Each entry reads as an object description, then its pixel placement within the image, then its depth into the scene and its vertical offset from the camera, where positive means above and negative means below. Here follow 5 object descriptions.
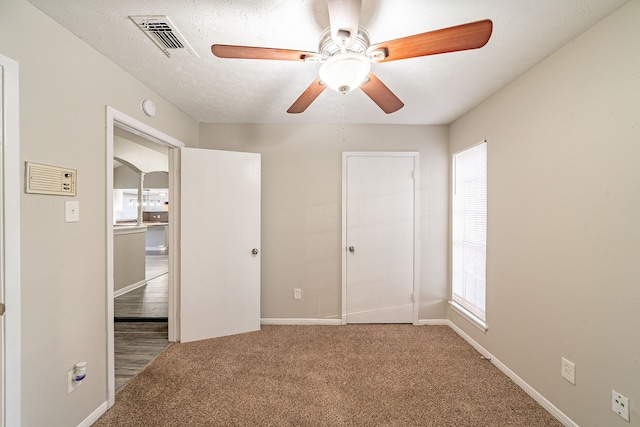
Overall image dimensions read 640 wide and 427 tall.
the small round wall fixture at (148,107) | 2.02 +0.88
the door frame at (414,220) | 2.92 -0.08
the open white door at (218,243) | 2.53 -0.32
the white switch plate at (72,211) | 1.41 +0.01
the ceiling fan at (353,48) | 0.98 +0.77
